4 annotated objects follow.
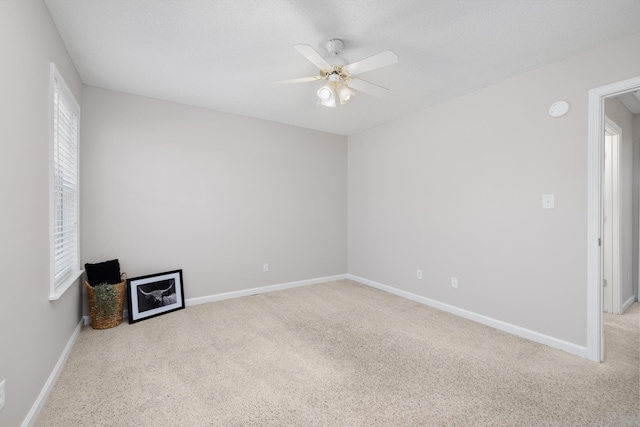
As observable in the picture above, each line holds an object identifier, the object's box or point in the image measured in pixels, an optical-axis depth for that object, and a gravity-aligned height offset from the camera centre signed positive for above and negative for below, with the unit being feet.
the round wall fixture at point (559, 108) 7.88 +2.79
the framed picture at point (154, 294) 10.00 -2.93
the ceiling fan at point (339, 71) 6.41 +3.38
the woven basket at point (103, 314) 9.08 -3.12
